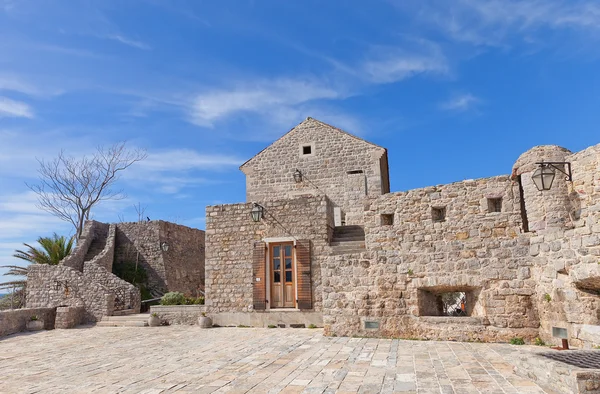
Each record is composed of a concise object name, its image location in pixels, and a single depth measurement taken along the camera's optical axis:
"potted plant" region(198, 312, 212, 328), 12.28
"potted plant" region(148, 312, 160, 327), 13.16
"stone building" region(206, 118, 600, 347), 7.50
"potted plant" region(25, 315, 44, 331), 13.35
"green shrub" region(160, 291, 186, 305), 13.94
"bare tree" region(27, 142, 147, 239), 23.64
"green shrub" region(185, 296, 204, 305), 13.89
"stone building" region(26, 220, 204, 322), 15.45
